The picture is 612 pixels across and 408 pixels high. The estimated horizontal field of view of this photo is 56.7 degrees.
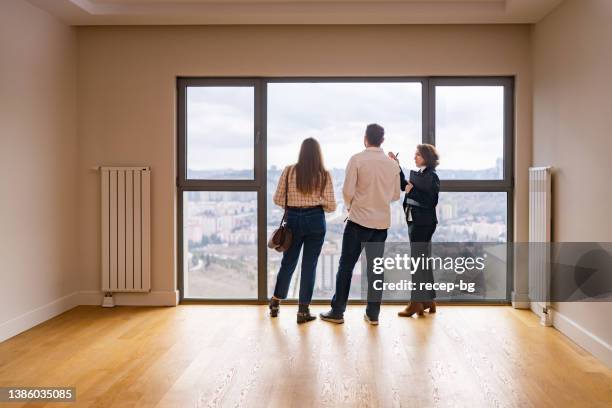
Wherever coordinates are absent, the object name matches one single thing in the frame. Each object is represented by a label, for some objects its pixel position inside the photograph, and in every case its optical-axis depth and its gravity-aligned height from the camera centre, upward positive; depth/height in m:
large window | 4.86 +0.38
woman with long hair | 4.12 -0.08
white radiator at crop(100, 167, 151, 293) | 4.77 -0.27
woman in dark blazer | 4.28 -0.10
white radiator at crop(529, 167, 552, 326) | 4.18 -0.33
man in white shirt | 4.03 -0.09
